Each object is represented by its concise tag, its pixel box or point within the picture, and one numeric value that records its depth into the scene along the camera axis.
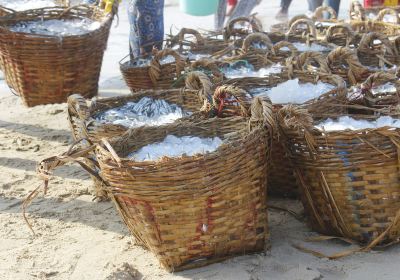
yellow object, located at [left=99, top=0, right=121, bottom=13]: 5.29
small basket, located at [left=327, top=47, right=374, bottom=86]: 4.13
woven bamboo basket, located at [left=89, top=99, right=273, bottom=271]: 2.80
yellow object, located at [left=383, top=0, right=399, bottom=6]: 7.16
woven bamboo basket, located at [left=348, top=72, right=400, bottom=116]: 3.59
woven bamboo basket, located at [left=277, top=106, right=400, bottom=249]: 2.96
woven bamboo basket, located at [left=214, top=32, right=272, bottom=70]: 4.67
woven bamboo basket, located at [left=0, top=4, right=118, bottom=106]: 5.01
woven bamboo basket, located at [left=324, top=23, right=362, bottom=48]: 5.17
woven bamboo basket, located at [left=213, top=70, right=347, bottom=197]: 3.47
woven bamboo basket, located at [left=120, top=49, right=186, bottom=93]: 4.51
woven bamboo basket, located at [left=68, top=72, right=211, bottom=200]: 3.49
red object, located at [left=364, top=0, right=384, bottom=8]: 7.19
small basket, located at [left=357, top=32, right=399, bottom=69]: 4.66
